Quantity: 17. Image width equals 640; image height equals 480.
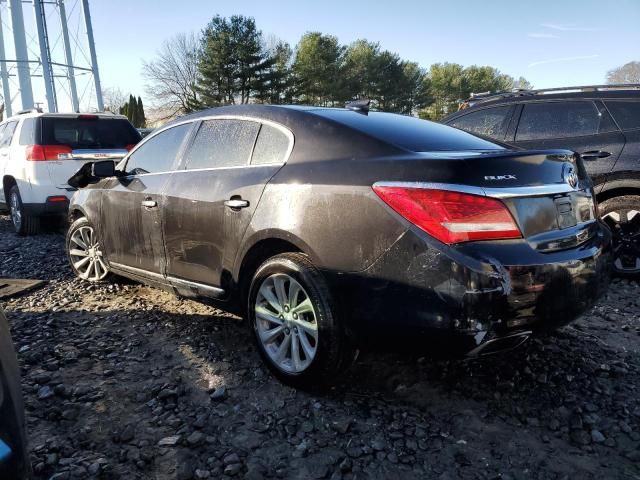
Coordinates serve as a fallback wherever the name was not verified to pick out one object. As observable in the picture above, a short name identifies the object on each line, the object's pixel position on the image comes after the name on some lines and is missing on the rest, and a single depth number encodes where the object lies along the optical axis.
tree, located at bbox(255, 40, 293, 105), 42.88
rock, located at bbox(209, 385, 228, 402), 2.68
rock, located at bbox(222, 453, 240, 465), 2.17
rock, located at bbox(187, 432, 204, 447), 2.30
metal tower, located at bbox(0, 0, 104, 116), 21.30
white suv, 6.69
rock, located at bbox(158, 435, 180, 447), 2.30
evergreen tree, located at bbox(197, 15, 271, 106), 41.78
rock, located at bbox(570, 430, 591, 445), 2.29
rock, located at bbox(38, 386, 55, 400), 2.69
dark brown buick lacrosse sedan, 2.11
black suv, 4.55
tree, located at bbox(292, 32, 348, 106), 46.22
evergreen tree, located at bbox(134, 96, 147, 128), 43.88
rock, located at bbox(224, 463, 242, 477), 2.10
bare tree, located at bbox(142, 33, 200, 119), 50.97
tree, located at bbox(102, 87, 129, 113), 55.91
